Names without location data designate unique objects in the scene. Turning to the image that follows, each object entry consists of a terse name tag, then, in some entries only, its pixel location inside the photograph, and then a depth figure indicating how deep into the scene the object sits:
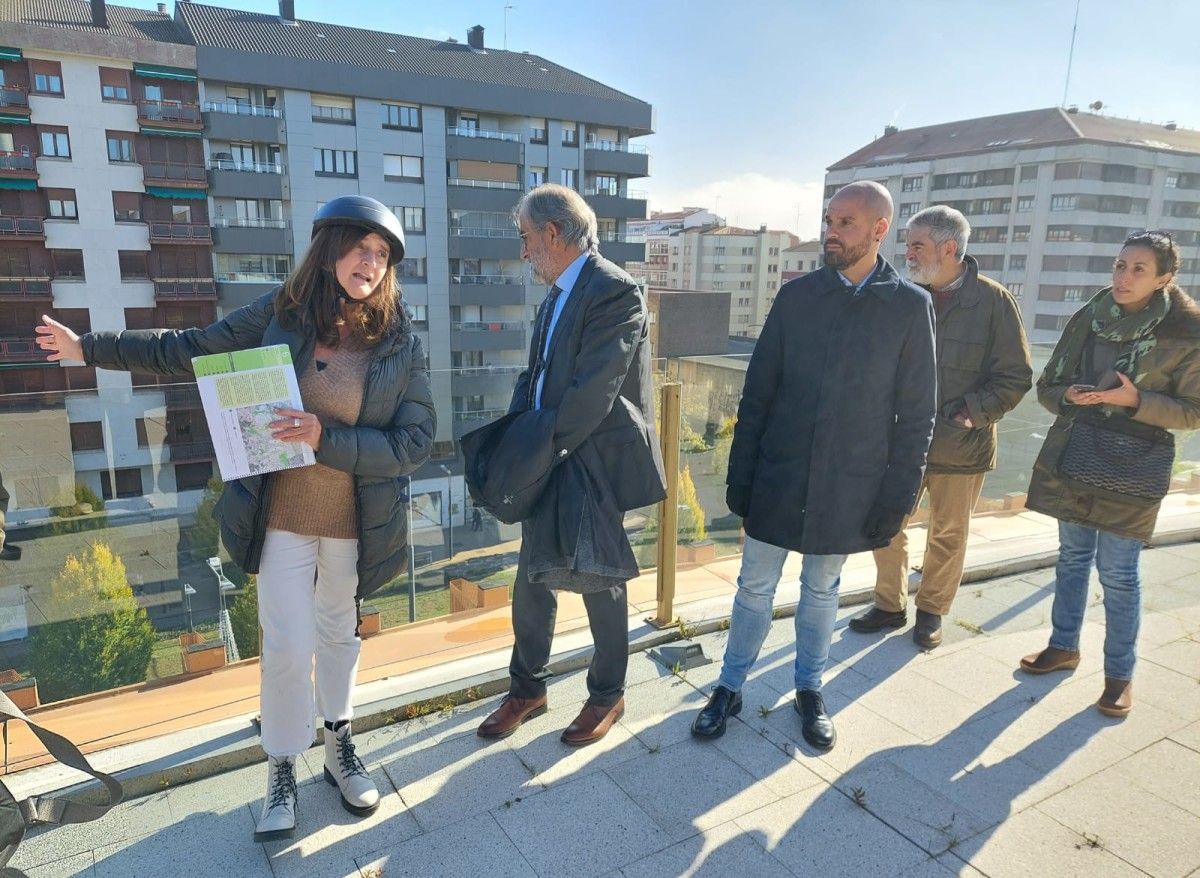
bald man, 2.44
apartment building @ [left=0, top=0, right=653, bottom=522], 28.09
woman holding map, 2.03
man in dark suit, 2.28
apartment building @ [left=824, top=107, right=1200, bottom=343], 49.28
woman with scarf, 2.68
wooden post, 3.35
